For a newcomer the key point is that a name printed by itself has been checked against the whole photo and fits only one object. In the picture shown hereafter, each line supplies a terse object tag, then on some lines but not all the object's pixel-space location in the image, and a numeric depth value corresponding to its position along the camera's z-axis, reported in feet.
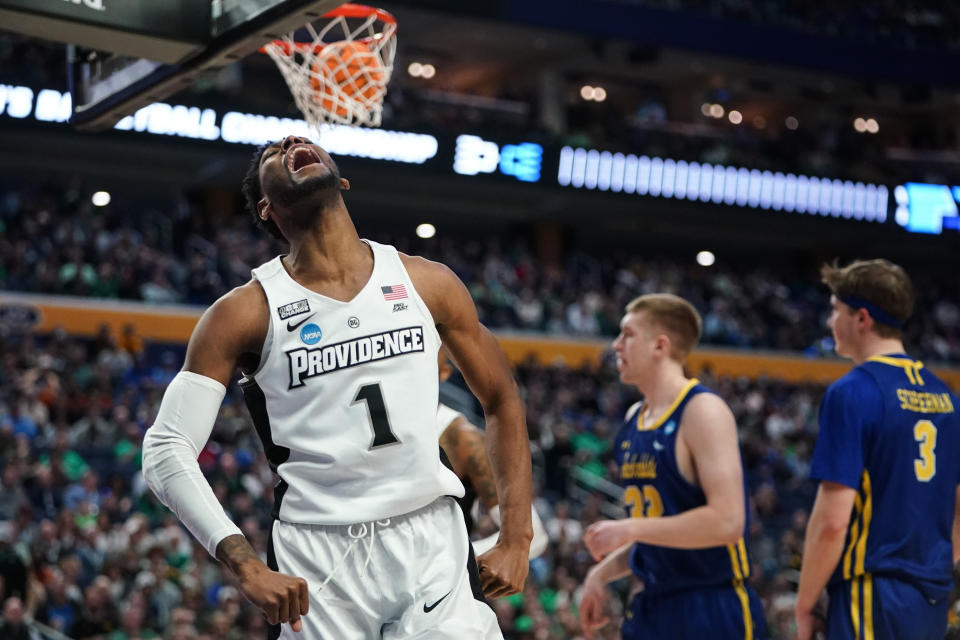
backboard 13.96
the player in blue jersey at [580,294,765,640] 14.35
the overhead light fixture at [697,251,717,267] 98.17
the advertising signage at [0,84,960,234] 67.87
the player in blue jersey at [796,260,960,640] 13.57
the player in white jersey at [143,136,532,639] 9.69
